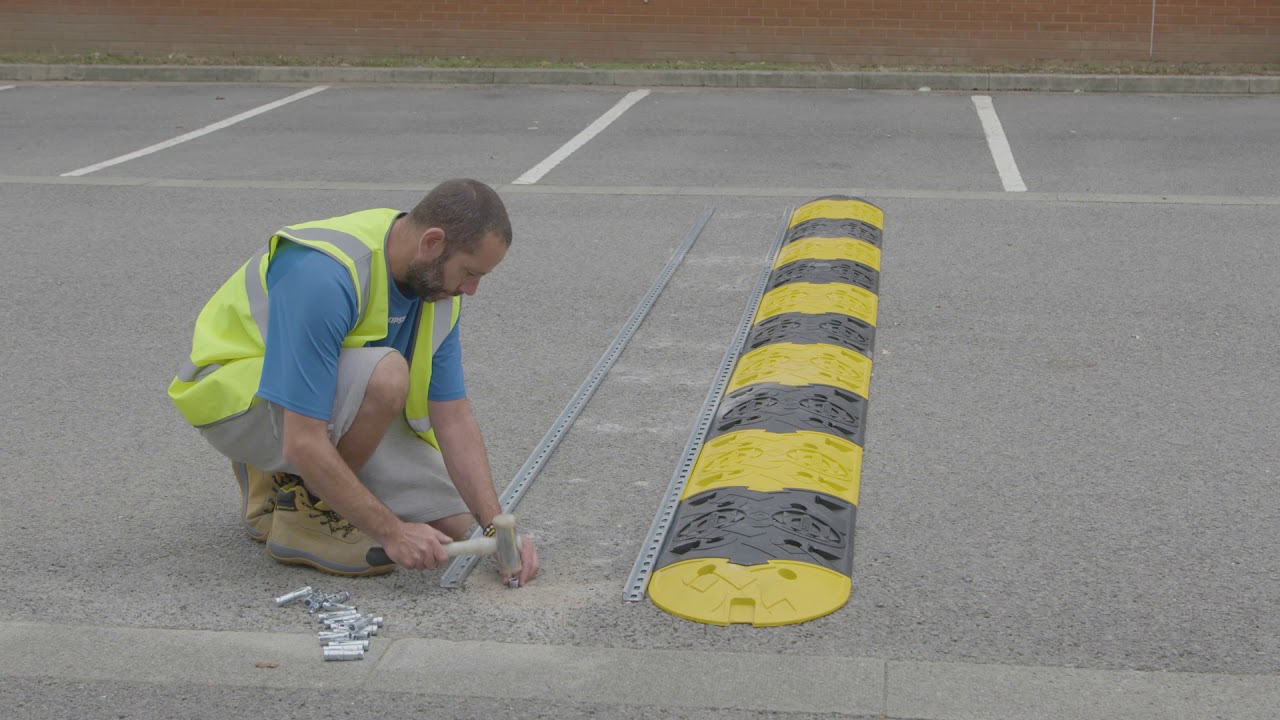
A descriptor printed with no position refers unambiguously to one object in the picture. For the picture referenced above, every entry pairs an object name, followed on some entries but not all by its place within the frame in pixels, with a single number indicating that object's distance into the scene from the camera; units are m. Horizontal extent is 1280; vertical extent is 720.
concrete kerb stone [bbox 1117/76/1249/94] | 12.64
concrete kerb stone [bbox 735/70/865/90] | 13.05
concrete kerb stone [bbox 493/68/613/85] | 13.39
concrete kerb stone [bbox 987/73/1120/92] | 12.77
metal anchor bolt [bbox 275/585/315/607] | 3.45
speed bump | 3.46
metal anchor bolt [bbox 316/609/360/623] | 3.33
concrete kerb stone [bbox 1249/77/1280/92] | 12.58
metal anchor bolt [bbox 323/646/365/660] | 3.16
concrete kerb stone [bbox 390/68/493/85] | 13.34
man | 3.19
